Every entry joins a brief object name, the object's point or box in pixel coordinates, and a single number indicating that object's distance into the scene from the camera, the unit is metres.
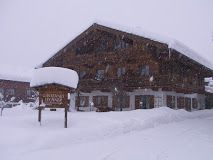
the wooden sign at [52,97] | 12.30
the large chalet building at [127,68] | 27.81
